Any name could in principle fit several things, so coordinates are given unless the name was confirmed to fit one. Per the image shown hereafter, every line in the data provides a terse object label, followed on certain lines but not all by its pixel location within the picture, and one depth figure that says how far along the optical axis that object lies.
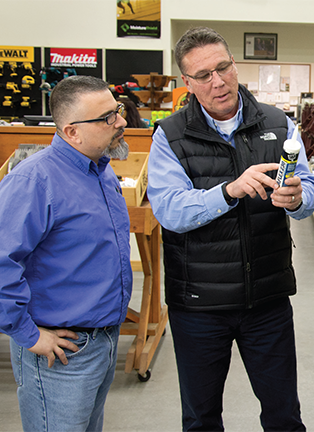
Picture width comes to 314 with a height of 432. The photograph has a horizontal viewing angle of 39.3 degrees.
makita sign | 8.77
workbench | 2.63
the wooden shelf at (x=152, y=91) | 7.66
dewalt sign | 8.73
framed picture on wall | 11.23
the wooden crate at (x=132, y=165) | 3.13
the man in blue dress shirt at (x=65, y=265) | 1.25
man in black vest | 1.57
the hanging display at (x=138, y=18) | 8.56
